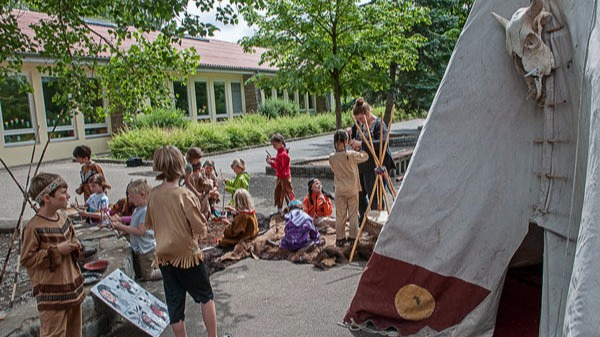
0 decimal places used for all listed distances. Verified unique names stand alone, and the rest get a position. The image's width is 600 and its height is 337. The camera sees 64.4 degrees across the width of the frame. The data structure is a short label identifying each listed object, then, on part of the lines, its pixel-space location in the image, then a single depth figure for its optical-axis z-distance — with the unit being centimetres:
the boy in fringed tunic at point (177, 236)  351
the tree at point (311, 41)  1159
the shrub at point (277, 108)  2666
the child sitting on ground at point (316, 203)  724
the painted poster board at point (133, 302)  397
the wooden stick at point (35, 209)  357
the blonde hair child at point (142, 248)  469
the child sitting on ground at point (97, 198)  669
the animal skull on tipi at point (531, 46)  307
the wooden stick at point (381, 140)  585
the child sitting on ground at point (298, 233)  611
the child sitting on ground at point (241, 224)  658
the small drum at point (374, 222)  559
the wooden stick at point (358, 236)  564
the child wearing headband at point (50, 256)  316
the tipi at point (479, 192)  311
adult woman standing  604
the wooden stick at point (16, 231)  373
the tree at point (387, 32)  1190
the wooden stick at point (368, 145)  575
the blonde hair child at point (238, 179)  794
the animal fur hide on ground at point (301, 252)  573
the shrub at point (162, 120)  1978
